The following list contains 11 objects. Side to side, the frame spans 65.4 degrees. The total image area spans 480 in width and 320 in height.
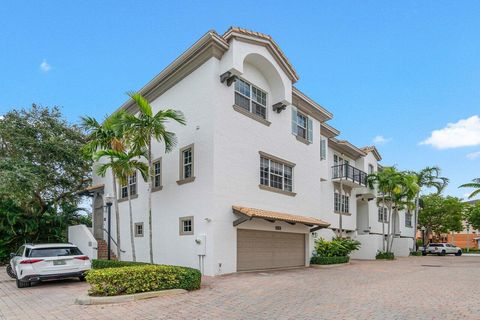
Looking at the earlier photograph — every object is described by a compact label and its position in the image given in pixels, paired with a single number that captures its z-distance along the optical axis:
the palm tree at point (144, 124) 14.46
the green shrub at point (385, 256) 28.02
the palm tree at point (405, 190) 28.83
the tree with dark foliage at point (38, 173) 20.14
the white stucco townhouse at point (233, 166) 15.31
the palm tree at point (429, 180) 37.16
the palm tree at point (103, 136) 15.88
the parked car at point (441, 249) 39.19
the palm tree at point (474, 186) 30.40
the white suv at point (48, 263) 12.16
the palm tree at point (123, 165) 15.09
